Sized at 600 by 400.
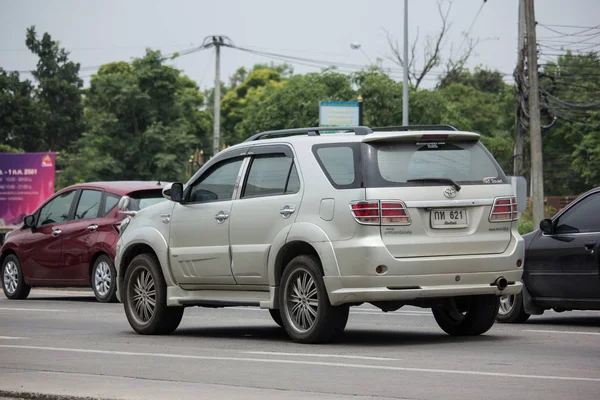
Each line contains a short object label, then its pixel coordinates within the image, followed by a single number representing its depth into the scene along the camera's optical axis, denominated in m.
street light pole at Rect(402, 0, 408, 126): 43.25
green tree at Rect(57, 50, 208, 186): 81.00
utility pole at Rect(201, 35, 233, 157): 66.31
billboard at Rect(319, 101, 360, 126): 59.88
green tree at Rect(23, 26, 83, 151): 100.50
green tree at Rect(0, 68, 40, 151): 96.19
